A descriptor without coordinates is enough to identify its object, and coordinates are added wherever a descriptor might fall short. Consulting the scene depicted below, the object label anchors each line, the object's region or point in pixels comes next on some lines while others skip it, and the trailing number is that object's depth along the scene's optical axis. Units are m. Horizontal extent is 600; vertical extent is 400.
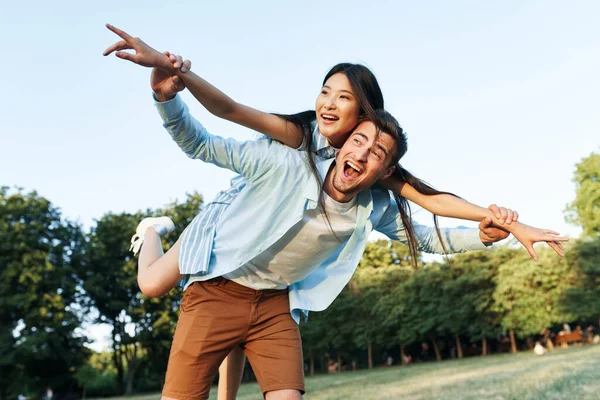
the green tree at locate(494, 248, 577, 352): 28.58
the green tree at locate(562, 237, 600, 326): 27.69
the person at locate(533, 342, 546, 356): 23.05
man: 2.99
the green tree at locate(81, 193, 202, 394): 28.00
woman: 3.05
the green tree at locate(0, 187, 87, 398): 25.34
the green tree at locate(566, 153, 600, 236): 38.21
